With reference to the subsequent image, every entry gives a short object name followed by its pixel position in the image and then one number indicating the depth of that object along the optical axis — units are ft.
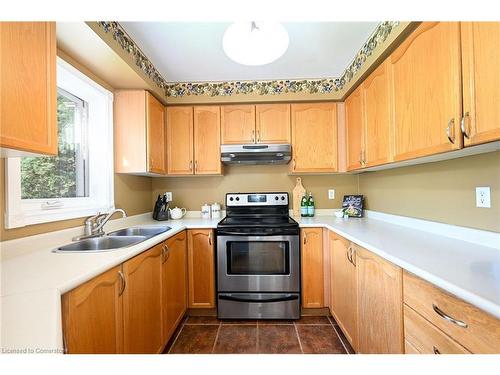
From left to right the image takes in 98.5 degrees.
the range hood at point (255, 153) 7.36
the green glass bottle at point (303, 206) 8.17
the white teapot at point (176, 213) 8.04
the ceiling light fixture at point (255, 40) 3.59
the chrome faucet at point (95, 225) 4.98
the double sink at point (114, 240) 4.29
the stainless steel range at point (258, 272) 6.46
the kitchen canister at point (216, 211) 8.33
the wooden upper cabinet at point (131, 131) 6.43
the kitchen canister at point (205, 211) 8.32
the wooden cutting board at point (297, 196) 8.48
